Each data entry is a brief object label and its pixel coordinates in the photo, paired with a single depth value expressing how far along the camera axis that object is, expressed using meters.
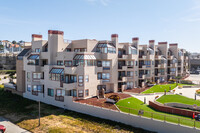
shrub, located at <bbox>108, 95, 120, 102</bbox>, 32.47
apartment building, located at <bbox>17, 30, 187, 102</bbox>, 35.84
